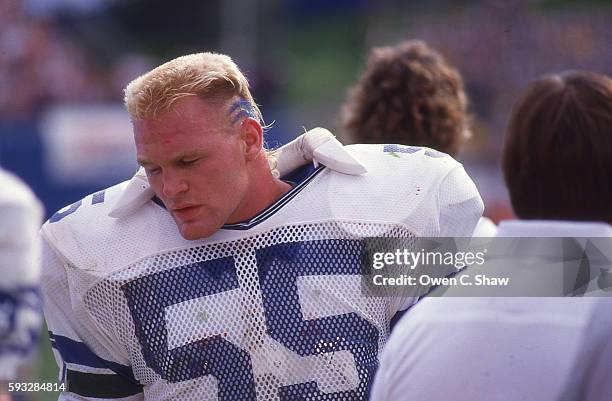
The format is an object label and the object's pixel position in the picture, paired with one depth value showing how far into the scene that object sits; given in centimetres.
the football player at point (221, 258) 773
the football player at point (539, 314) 734
